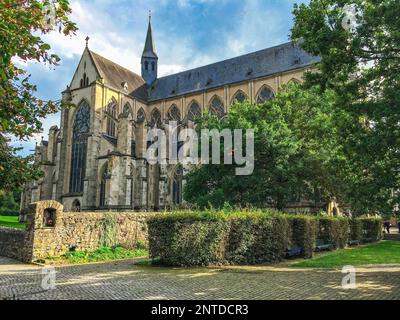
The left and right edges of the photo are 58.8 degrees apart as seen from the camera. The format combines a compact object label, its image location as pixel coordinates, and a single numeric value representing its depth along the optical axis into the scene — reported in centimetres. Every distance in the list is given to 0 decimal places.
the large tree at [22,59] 499
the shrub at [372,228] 2277
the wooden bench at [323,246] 1661
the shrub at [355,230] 2092
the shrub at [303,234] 1476
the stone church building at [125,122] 3356
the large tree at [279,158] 1869
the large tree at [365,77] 941
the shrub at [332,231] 1761
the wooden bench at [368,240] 2280
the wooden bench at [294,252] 1439
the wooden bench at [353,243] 2050
